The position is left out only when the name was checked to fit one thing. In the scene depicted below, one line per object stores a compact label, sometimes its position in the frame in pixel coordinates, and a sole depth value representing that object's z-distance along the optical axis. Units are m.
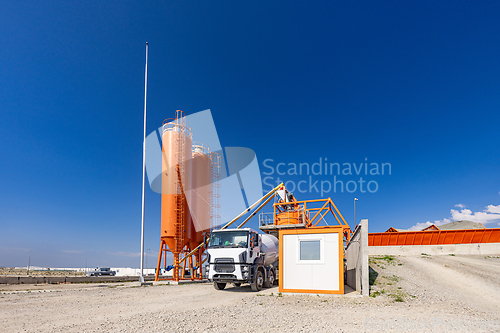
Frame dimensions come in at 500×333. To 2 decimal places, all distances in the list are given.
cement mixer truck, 14.61
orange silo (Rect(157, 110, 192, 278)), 25.89
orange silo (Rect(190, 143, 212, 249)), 28.14
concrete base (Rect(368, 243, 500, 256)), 24.36
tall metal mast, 22.41
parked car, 50.66
